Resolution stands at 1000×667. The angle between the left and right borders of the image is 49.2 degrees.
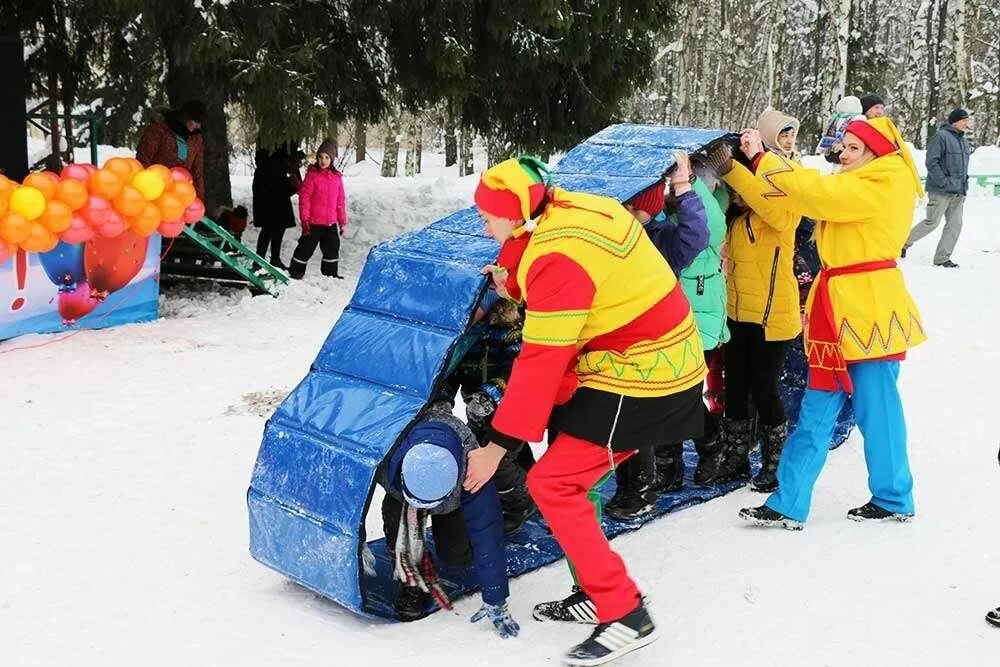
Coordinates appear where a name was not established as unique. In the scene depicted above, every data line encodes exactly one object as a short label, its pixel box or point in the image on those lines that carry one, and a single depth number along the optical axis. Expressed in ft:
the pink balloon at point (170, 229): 26.45
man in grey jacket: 37.70
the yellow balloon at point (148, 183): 25.27
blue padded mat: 11.87
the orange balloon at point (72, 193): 23.75
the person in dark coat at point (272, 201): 35.24
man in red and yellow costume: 10.29
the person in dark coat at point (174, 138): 30.55
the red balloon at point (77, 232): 24.16
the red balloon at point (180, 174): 26.32
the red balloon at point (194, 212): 27.02
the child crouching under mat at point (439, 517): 11.45
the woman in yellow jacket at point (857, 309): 14.25
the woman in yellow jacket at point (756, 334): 16.15
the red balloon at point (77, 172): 24.18
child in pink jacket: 33.37
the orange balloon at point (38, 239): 23.29
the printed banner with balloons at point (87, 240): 23.44
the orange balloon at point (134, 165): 25.17
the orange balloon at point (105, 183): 24.36
